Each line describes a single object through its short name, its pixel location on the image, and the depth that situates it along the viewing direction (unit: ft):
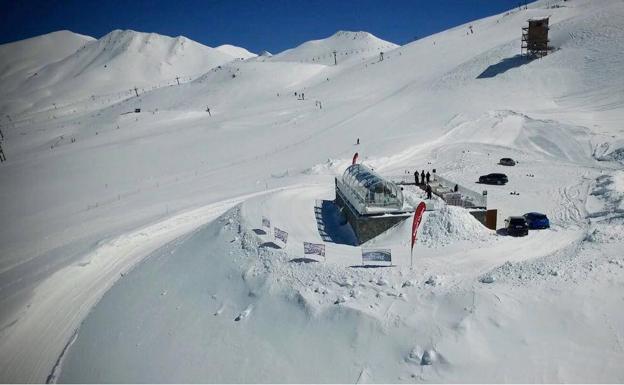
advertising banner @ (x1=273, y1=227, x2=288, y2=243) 66.95
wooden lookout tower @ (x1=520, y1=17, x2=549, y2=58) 203.70
